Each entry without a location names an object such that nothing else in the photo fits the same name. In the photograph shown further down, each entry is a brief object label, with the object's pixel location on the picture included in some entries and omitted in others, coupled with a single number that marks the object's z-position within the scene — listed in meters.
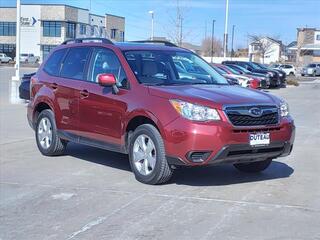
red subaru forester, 6.79
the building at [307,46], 112.69
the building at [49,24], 98.94
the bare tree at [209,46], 122.49
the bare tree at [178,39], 41.49
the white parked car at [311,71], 69.75
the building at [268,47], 90.79
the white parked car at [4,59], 87.64
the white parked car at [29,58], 92.29
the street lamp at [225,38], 43.54
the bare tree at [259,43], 89.24
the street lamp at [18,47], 19.69
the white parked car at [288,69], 63.50
